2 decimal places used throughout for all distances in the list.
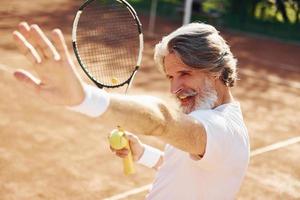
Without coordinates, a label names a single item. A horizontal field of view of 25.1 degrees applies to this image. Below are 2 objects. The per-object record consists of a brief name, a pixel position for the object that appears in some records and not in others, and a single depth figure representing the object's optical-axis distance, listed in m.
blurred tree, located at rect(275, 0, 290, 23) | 18.69
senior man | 1.47
